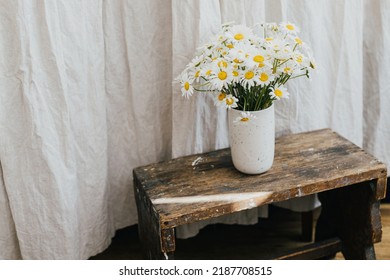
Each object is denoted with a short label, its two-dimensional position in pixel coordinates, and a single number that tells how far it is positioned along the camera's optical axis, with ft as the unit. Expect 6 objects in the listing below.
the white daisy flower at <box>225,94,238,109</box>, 4.45
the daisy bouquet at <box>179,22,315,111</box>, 4.33
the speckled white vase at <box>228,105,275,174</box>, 4.71
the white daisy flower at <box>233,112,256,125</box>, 4.56
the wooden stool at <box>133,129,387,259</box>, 4.59
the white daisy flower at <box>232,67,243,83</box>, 4.32
